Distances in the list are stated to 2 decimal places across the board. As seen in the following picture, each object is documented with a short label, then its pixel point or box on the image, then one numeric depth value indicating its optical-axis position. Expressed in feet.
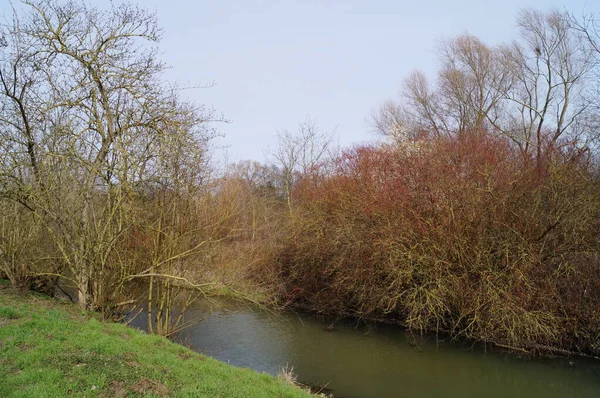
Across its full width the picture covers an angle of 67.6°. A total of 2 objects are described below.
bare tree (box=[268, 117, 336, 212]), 108.17
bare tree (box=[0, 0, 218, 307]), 29.25
